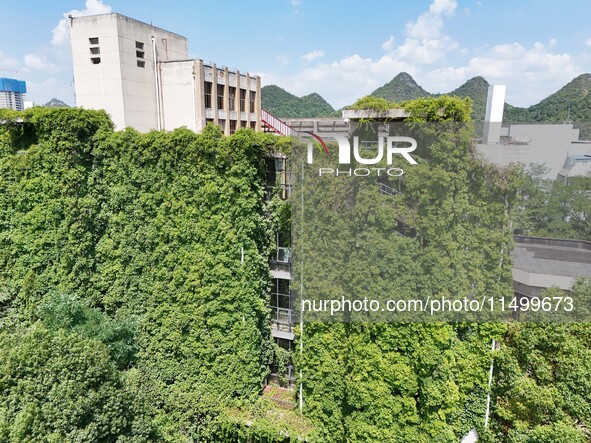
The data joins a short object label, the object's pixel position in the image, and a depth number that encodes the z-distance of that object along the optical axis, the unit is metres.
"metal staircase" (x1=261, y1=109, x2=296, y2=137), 32.81
